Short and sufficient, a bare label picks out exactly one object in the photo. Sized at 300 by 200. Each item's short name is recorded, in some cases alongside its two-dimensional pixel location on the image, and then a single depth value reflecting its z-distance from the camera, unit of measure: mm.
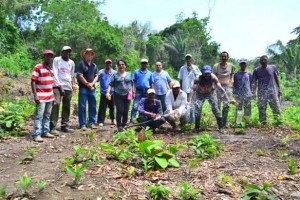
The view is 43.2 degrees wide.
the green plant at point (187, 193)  4559
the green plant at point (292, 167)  5496
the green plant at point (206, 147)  6348
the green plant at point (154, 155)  5617
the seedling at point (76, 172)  4789
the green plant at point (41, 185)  4531
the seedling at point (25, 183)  4477
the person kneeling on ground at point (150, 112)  8242
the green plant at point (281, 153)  6410
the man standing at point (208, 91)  8312
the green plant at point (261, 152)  6557
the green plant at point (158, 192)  4535
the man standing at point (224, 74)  9072
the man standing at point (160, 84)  9469
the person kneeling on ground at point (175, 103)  8391
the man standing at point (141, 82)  9289
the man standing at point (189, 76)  9414
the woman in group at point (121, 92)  8438
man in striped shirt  7141
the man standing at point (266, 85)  9102
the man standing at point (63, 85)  7824
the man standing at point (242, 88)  9156
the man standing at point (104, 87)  9430
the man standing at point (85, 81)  8367
